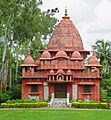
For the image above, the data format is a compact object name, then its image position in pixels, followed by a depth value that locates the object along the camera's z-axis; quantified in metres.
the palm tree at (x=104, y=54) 57.97
